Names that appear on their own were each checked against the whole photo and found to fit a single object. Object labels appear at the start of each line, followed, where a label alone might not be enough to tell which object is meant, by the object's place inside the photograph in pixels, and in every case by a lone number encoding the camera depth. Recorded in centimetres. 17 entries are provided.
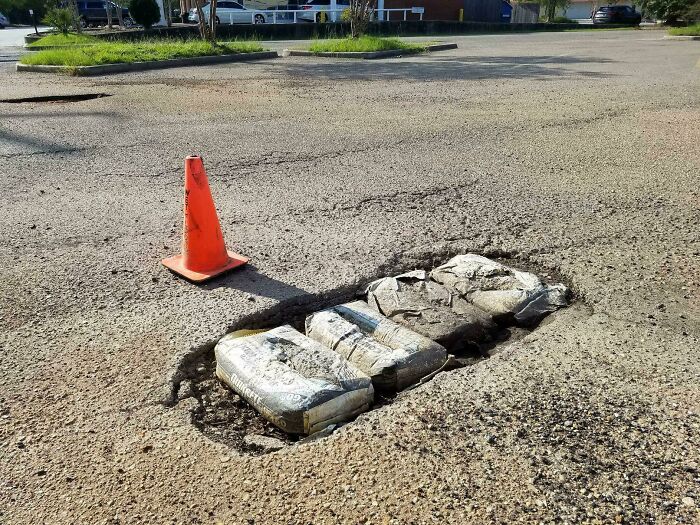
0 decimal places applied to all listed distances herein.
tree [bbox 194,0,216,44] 1673
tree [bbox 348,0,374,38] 1958
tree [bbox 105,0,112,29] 3228
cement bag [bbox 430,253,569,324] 311
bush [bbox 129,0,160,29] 2848
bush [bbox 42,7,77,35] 2325
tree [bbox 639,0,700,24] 3067
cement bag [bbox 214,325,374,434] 228
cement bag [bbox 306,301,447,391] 255
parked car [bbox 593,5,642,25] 4134
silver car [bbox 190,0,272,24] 3219
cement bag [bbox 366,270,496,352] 289
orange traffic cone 354
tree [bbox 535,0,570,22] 4771
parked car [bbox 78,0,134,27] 4284
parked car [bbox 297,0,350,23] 3256
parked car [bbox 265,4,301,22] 3535
